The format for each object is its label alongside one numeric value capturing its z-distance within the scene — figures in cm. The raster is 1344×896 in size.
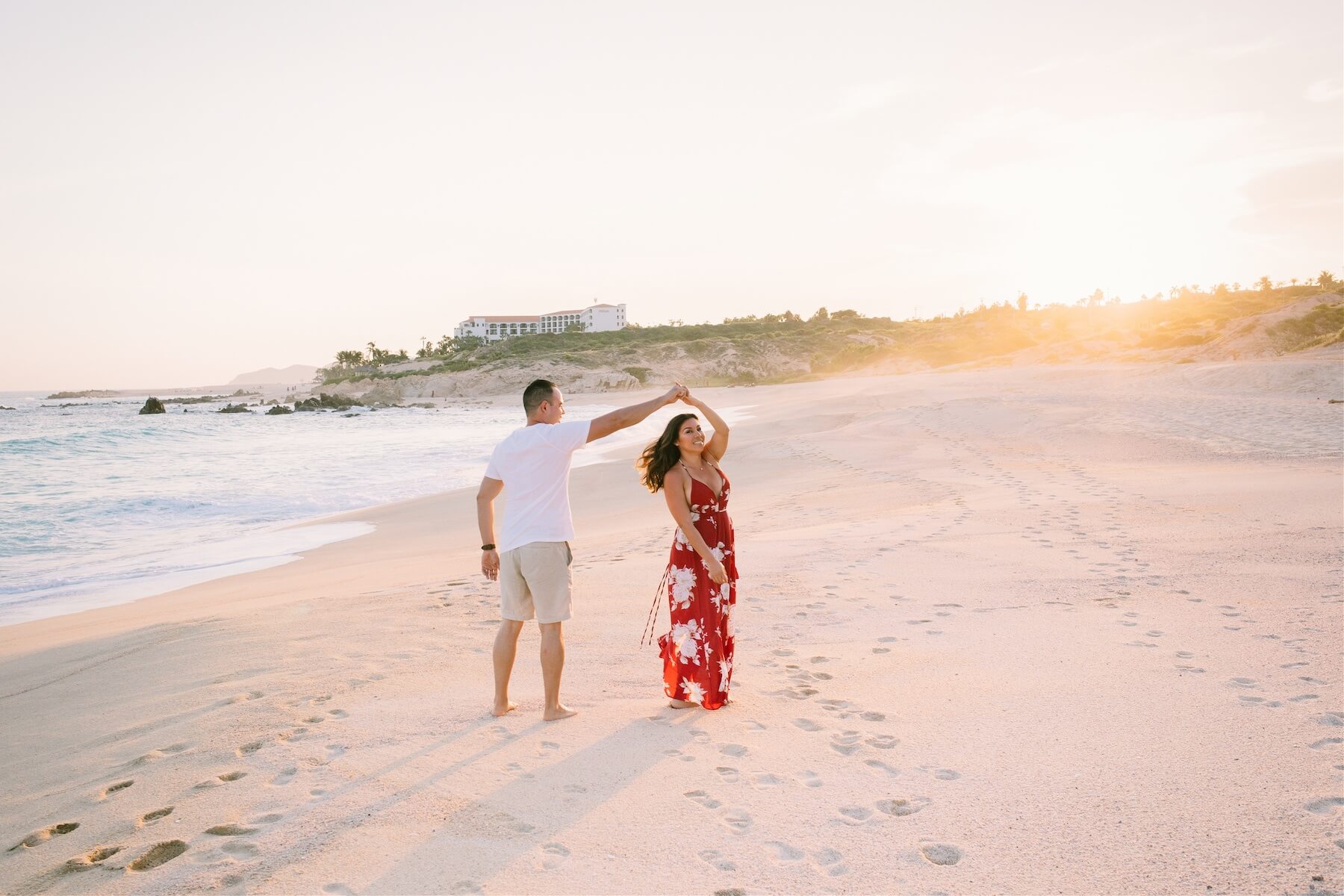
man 395
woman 420
